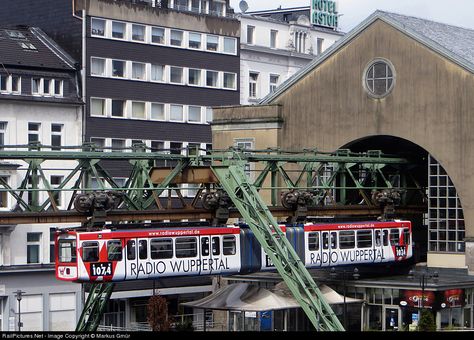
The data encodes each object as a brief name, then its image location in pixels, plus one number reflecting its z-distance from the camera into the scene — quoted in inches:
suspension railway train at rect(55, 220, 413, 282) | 1806.1
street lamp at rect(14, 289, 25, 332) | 2464.3
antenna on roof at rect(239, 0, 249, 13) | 3718.8
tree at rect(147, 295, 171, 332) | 2635.3
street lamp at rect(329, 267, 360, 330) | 2362.2
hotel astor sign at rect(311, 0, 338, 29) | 3900.1
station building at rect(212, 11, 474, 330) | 2304.4
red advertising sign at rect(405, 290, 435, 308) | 2226.9
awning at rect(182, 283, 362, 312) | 2282.2
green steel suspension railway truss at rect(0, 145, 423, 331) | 1925.3
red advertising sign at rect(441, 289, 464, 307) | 2234.3
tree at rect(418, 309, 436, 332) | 2150.6
